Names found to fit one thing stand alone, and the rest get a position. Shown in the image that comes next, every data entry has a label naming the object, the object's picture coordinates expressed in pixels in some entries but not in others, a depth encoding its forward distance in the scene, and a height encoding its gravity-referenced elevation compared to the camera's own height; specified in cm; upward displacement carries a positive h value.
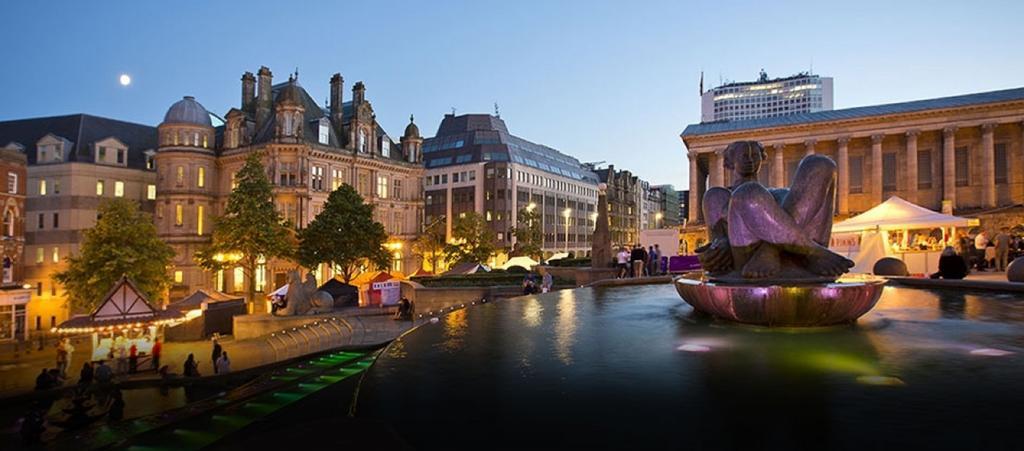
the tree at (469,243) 6238 -8
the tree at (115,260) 3688 -118
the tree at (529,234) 7482 +113
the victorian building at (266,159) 5566 +820
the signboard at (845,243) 2998 +2
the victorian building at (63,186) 5294 +527
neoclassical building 5734 +986
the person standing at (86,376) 2119 -485
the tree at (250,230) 4416 +89
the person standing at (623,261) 2865 -89
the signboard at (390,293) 3697 -319
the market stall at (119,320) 2641 -362
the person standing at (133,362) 2517 -515
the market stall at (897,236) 2427 +39
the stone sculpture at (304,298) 3291 -321
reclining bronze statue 1036 +25
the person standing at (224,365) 2397 -506
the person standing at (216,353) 2494 -481
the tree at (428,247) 6625 -55
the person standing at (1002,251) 2823 -34
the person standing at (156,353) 2580 -490
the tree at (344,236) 4628 +46
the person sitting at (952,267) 1797 -71
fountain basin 916 -92
